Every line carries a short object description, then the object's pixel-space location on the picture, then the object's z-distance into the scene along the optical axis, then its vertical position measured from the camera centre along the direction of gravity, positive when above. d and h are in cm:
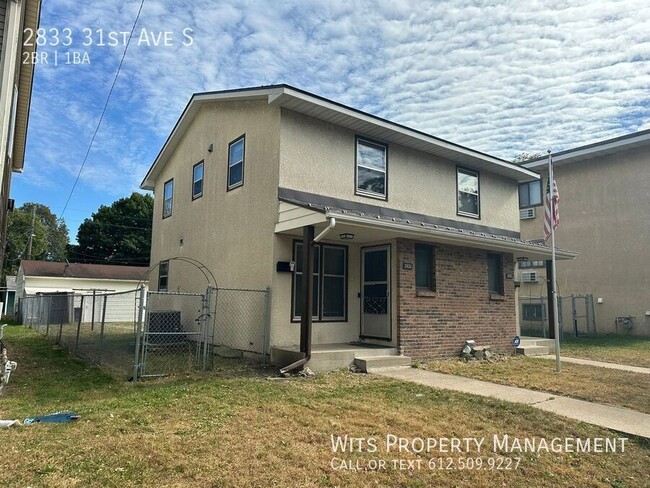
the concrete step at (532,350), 1197 -110
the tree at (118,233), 4144 +606
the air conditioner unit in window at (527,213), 2017 +405
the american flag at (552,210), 966 +200
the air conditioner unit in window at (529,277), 2069 +135
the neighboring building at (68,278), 2641 +133
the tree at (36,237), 5038 +746
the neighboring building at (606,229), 1677 +300
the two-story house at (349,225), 955 +161
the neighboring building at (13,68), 666 +420
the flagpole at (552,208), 932 +203
